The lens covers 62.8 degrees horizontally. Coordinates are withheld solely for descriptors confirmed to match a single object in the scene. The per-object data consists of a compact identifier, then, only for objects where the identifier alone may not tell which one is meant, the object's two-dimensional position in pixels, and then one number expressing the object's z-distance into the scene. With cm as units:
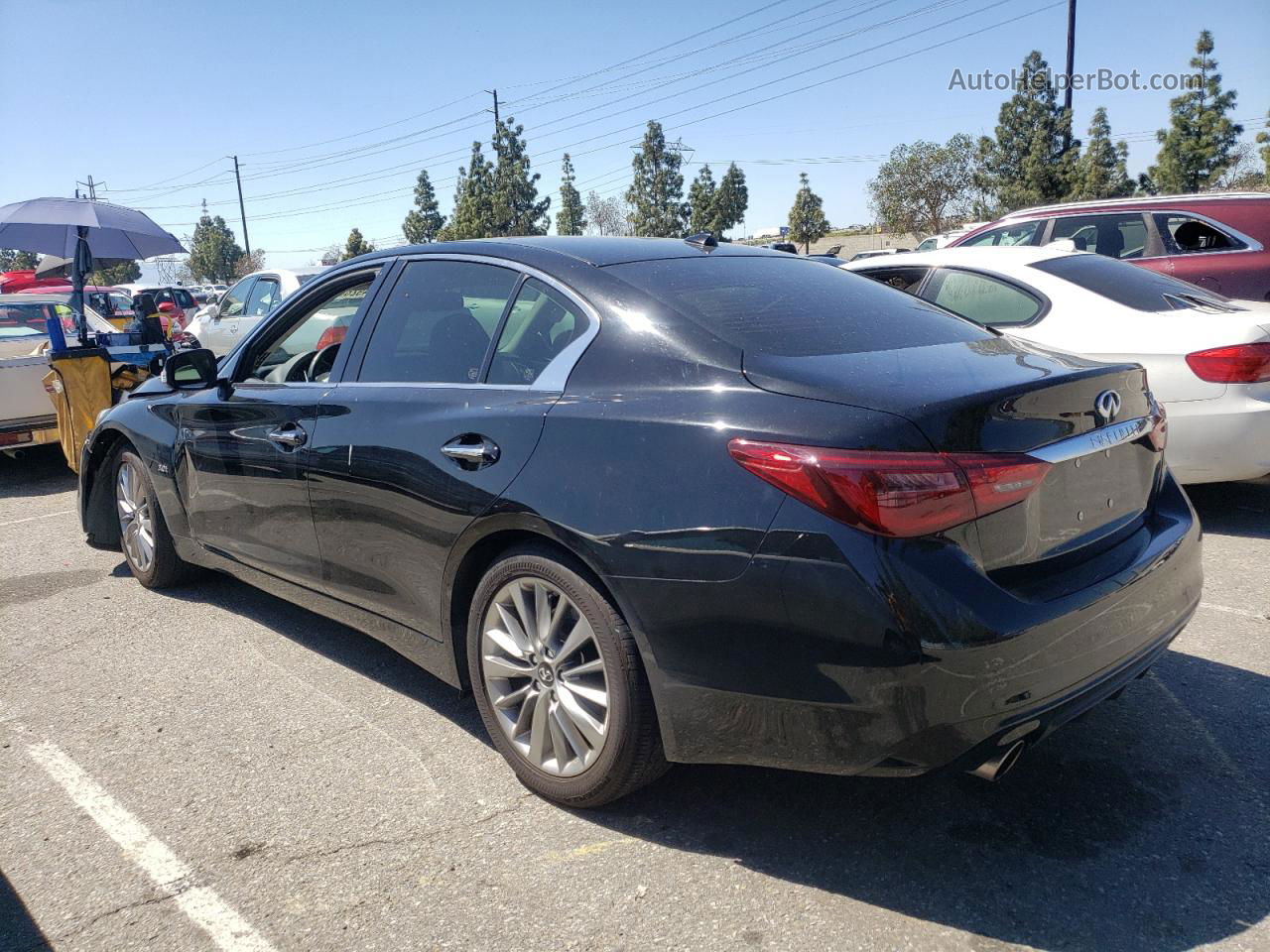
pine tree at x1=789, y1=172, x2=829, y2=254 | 7606
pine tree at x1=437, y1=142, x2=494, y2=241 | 6762
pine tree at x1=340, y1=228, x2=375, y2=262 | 8012
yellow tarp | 782
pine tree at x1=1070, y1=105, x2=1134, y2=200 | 3988
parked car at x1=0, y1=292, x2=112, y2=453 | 848
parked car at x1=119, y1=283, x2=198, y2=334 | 2318
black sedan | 232
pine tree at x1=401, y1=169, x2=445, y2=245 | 7990
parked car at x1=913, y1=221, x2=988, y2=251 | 967
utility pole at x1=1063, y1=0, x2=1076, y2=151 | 2961
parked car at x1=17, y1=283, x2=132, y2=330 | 1973
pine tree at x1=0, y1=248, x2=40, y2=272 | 8274
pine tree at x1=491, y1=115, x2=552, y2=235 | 6681
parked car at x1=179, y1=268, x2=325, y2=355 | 1282
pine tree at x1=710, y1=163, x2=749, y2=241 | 7416
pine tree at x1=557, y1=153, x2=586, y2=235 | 7369
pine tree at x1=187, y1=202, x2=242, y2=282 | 10364
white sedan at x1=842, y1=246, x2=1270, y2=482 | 508
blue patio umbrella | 950
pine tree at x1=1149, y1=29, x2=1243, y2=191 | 4162
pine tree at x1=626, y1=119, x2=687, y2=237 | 6869
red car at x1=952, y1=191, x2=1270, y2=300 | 754
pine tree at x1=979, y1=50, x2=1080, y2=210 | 4131
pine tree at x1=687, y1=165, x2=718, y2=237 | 7273
